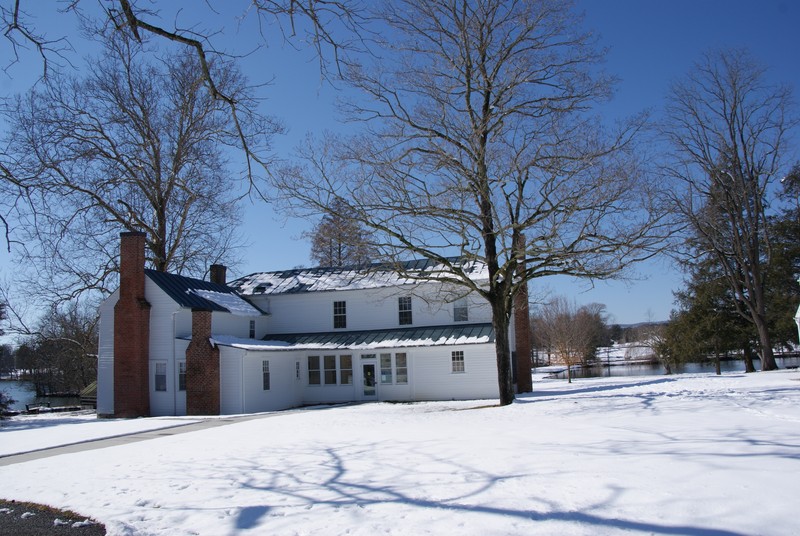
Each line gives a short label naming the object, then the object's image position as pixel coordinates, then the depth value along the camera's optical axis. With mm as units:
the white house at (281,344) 25531
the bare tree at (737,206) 33469
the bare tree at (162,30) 5703
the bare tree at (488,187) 18047
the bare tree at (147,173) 31109
